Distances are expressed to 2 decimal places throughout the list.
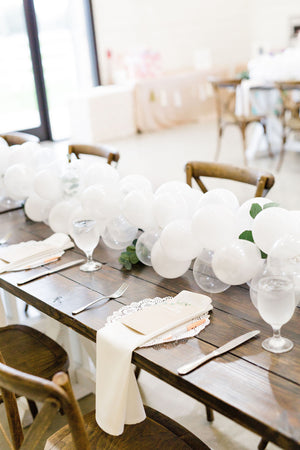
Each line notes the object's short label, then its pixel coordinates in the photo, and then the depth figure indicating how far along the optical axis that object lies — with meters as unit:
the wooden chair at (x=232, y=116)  5.78
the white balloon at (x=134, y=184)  1.73
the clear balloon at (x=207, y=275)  1.38
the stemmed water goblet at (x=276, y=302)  1.06
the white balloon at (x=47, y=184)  1.93
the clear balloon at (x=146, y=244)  1.53
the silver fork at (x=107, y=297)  1.35
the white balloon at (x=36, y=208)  2.03
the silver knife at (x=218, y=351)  1.07
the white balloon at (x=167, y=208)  1.49
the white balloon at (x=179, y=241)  1.39
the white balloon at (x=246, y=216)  1.43
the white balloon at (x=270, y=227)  1.26
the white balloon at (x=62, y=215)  1.88
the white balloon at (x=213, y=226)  1.31
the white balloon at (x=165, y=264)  1.45
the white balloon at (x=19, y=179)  2.05
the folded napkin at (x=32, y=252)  1.69
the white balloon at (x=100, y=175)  1.84
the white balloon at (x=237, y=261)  1.27
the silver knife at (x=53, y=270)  1.57
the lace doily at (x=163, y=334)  1.19
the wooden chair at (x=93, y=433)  0.96
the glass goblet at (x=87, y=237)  1.56
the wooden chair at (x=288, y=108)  5.27
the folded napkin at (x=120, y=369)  1.16
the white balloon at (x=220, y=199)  1.50
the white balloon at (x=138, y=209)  1.56
